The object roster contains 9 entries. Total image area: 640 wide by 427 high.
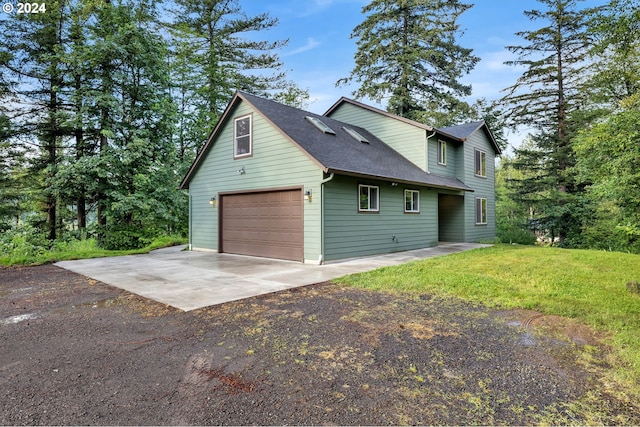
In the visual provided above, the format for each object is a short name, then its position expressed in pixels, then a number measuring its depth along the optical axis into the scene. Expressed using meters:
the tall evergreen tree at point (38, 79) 13.07
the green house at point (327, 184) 9.00
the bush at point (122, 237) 11.98
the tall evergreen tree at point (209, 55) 18.50
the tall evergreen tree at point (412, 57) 19.53
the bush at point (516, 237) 15.48
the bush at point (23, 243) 9.66
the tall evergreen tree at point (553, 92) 16.77
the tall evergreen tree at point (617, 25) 5.15
